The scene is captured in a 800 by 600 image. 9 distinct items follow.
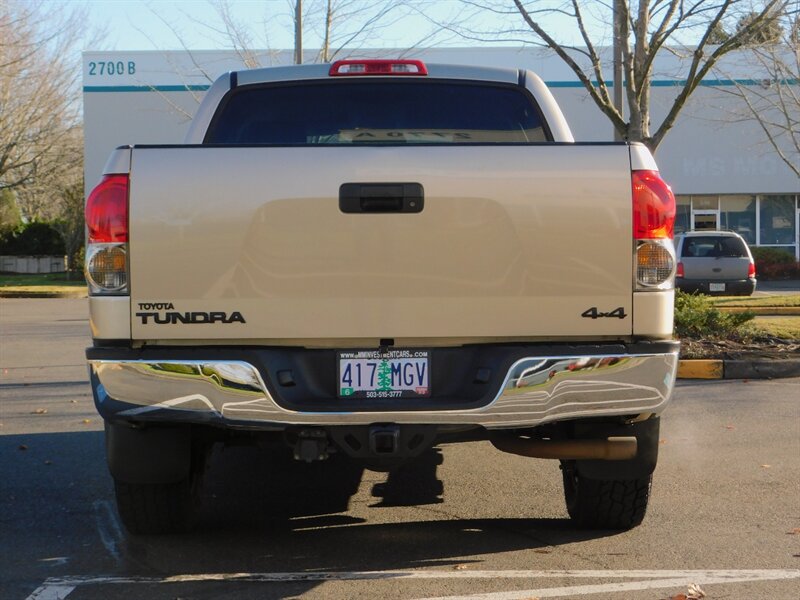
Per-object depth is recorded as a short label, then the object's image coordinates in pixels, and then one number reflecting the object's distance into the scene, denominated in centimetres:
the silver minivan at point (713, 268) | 2069
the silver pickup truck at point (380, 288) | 405
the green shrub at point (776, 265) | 3216
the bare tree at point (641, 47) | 1162
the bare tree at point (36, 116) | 3106
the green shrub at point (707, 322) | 1202
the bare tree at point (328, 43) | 1836
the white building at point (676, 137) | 3306
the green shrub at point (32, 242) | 3934
